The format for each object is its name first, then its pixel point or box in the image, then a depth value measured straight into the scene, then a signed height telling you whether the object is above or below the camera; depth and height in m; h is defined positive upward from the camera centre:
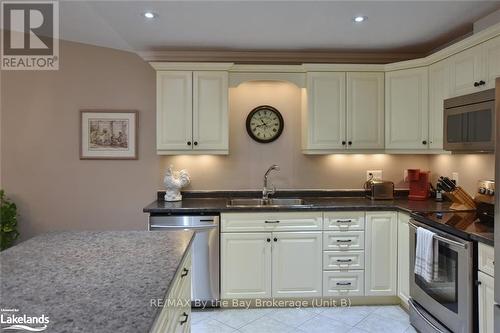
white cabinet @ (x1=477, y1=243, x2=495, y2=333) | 1.91 -0.72
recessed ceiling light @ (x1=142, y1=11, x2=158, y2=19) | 2.62 +1.18
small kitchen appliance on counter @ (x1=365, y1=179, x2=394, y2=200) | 3.46 -0.28
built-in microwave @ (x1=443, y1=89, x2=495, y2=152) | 2.25 +0.32
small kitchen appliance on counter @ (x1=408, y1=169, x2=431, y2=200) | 3.47 -0.20
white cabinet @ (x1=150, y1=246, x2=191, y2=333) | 1.31 -0.67
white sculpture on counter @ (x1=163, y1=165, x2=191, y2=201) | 3.37 -0.19
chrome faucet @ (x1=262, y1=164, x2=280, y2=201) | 3.57 -0.28
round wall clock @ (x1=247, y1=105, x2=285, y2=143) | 3.62 +0.44
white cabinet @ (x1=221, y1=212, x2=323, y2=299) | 3.02 -0.87
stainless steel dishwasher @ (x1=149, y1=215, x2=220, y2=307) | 2.96 -0.77
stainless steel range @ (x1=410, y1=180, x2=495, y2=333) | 2.06 -0.69
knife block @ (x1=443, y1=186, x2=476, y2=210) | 2.77 -0.29
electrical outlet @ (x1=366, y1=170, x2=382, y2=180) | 3.69 -0.11
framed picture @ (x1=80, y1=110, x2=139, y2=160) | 3.55 +0.31
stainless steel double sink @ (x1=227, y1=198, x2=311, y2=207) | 3.58 -0.40
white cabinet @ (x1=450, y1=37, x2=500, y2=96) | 2.36 +0.74
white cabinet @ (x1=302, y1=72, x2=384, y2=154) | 3.37 +0.55
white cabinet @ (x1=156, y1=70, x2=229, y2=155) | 3.28 +0.51
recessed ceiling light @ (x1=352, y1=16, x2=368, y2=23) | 2.68 +1.19
